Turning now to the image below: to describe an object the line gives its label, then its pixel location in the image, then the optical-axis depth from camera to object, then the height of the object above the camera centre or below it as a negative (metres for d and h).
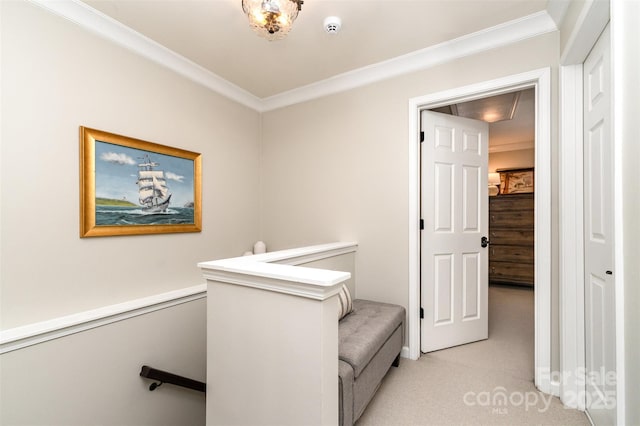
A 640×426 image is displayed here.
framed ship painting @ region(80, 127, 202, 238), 1.83 +0.20
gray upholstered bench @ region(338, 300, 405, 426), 1.44 -0.84
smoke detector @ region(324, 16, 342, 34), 1.89 +1.32
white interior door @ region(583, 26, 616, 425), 1.38 -0.15
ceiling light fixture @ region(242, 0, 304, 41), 1.49 +1.10
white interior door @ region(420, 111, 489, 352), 2.46 -0.17
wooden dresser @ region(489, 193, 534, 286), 4.64 -0.45
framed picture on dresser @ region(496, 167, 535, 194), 5.02 +0.61
